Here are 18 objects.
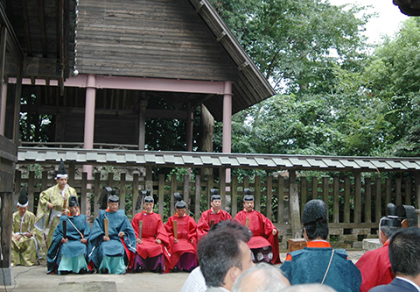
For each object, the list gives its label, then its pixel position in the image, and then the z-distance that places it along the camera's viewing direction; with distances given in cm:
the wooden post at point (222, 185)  994
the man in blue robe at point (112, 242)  805
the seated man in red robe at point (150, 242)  840
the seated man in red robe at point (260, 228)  863
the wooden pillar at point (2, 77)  548
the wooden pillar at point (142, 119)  1617
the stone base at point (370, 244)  769
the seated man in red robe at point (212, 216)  872
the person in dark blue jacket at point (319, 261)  316
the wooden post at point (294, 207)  1009
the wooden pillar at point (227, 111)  1339
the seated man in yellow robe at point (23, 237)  862
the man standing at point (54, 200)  852
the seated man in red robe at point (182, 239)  858
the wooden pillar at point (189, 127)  1730
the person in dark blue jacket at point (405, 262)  273
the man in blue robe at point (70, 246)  795
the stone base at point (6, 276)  654
